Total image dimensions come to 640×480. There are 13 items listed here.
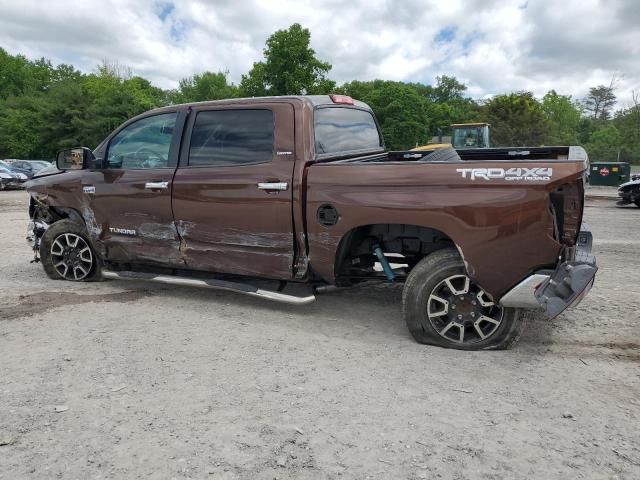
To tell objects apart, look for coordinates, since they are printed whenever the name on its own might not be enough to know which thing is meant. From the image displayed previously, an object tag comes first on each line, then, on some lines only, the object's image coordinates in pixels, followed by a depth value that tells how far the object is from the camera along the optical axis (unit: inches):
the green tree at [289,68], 1711.4
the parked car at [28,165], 1035.6
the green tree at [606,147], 1362.0
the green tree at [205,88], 2474.2
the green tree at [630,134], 1311.5
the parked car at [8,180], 933.3
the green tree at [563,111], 2495.8
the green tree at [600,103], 2832.2
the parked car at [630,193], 585.0
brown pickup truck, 134.3
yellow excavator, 898.1
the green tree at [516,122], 1617.9
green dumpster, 861.2
